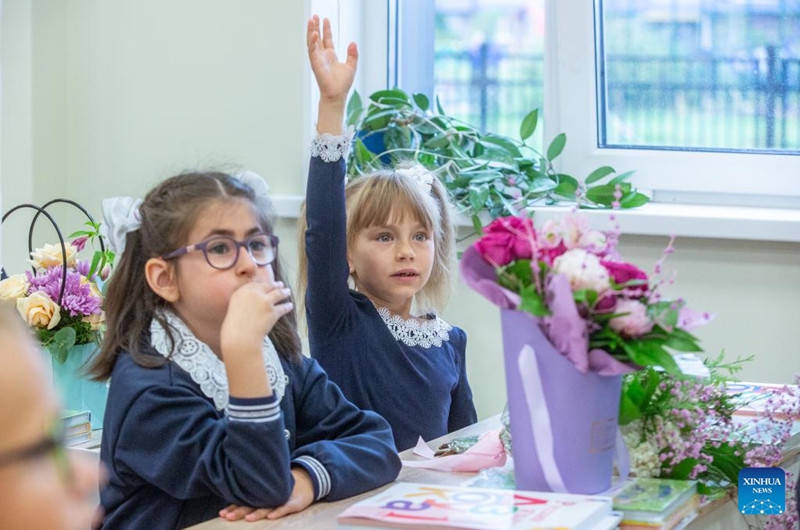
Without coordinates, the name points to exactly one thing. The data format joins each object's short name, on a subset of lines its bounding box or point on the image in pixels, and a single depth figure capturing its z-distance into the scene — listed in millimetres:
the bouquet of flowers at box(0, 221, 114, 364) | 3418
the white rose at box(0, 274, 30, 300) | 3497
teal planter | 3428
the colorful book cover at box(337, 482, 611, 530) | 1982
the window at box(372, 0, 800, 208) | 4766
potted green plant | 4772
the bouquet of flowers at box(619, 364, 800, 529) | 2452
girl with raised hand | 3434
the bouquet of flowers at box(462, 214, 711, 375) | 2139
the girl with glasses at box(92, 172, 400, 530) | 2303
